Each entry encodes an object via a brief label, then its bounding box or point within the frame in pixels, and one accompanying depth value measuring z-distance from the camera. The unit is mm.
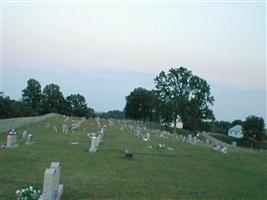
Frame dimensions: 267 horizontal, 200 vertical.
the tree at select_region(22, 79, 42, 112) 95178
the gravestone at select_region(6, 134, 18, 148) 20383
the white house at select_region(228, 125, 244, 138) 88355
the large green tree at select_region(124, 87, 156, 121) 89830
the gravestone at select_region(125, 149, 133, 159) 18086
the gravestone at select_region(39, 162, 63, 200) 8456
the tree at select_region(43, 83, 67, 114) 95440
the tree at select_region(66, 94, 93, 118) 95512
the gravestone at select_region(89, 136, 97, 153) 19714
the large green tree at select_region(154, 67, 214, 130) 60637
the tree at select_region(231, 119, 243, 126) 107553
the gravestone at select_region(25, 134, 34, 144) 22602
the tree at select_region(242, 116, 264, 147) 68318
